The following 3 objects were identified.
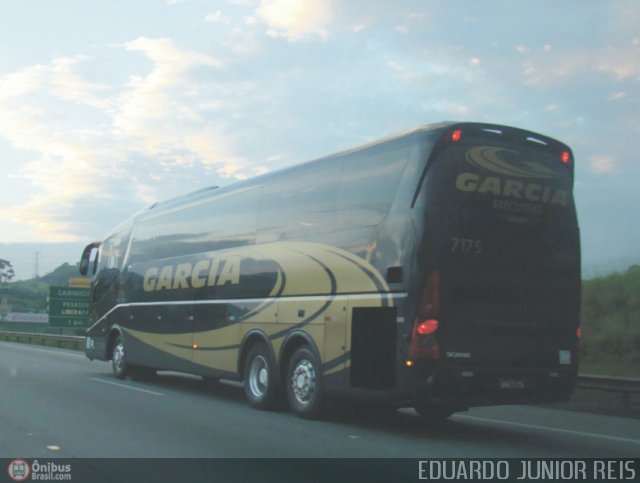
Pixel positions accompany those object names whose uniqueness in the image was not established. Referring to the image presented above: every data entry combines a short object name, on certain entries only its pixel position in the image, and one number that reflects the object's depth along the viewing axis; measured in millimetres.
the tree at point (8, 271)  117638
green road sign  41219
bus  10047
